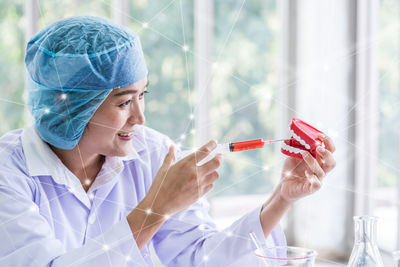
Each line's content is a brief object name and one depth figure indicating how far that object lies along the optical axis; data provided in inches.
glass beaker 45.1
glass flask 47.0
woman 50.2
